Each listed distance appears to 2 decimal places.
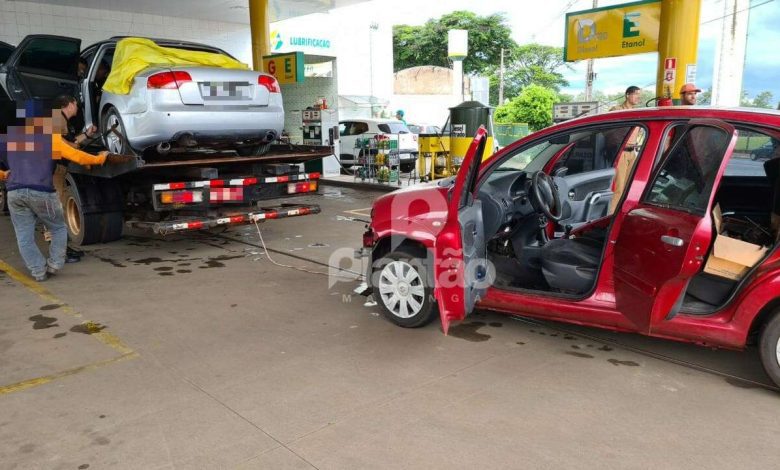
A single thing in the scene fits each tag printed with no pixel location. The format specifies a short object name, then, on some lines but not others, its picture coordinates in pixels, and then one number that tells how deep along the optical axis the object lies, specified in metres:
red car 3.31
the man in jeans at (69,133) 6.10
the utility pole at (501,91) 42.24
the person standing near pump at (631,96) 8.11
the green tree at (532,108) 29.39
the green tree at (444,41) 45.59
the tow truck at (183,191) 6.29
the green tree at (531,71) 47.28
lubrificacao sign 21.39
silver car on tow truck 5.91
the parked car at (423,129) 18.32
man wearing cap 7.46
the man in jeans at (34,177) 5.68
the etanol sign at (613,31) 9.52
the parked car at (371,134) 16.30
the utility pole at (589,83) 26.80
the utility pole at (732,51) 19.30
